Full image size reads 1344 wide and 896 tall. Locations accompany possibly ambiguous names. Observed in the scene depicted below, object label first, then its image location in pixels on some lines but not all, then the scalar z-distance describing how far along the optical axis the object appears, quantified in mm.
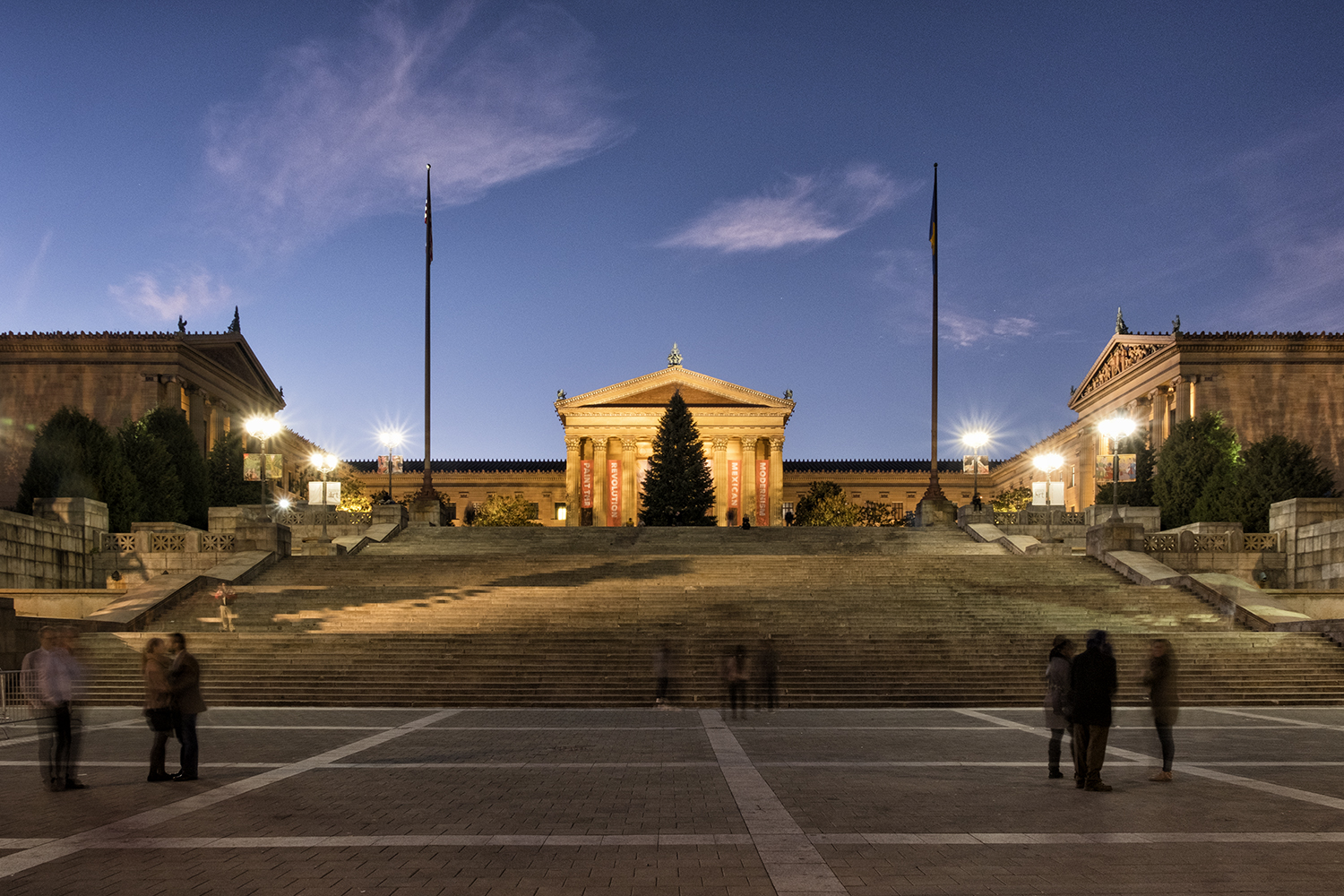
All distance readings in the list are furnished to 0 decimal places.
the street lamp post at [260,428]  39969
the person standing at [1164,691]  10812
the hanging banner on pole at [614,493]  88125
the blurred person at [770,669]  18297
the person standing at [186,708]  10516
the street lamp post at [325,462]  54856
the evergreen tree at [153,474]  46438
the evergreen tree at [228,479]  56375
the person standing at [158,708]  10484
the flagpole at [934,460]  42781
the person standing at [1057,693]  10695
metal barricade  16156
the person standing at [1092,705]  10070
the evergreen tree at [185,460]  51219
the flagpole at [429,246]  43400
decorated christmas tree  66812
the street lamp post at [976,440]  54656
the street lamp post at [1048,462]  50781
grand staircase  19953
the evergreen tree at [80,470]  40844
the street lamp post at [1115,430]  35688
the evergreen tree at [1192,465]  49625
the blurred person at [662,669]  19016
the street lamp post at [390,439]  61219
